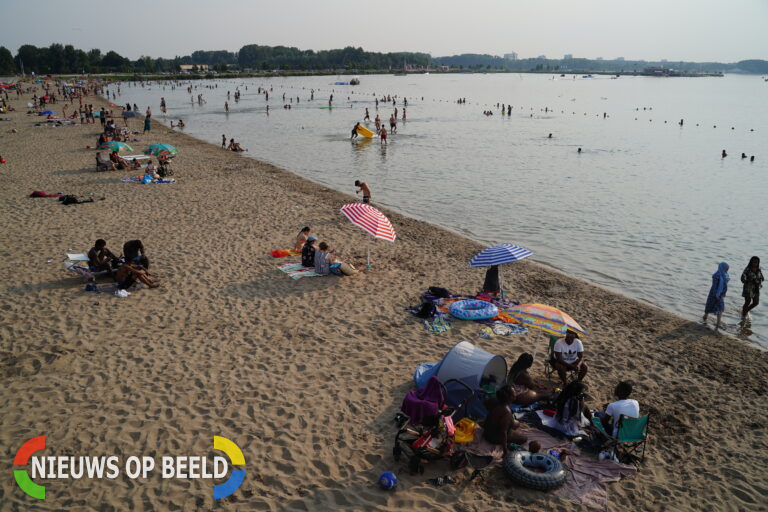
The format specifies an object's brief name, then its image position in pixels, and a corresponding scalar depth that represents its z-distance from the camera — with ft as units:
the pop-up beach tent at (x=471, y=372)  23.30
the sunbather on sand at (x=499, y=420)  21.15
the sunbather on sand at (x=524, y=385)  24.63
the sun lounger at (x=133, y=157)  81.61
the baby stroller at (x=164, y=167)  73.46
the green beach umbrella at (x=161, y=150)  79.50
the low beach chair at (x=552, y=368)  27.09
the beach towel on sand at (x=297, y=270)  40.35
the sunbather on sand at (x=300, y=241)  44.13
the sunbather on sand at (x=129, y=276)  35.76
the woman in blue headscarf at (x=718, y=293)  34.53
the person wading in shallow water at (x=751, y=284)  35.88
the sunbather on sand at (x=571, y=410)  22.49
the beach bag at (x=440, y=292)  36.99
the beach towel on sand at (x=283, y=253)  44.45
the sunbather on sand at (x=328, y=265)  40.50
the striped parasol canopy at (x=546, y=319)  26.58
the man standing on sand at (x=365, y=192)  64.05
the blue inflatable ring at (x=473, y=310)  33.83
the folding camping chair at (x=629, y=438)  21.40
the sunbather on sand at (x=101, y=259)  37.09
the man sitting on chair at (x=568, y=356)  26.20
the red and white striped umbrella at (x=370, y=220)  37.83
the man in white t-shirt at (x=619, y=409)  21.58
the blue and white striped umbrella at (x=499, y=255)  33.14
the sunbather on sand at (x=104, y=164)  76.33
